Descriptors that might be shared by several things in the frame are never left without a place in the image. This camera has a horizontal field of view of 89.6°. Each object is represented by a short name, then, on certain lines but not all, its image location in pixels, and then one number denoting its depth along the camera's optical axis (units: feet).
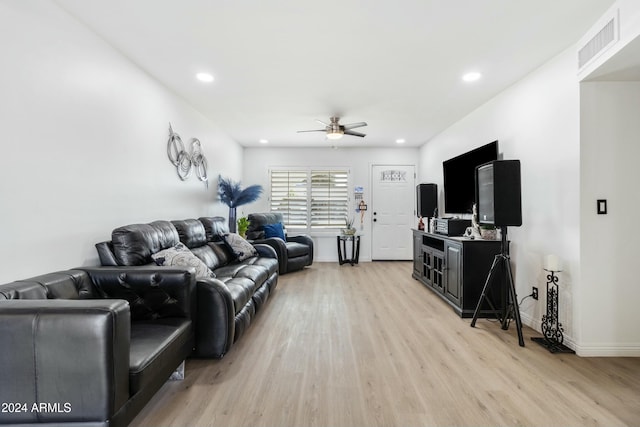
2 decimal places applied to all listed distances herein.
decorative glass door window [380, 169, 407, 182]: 23.29
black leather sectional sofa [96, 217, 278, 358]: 7.76
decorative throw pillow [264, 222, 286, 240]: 19.08
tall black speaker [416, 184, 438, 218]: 17.79
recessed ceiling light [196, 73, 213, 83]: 10.77
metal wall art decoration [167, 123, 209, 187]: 12.52
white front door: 23.26
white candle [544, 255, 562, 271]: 8.79
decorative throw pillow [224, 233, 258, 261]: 13.98
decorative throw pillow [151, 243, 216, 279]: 8.52
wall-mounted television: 12.95
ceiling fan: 15.37
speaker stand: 9.53
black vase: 18.31
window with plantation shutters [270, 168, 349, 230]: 23.17
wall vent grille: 7.08
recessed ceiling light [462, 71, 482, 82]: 10.71
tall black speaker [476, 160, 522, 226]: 9.55
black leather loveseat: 4.23
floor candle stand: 8.96
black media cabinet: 11.37
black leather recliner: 17.88
